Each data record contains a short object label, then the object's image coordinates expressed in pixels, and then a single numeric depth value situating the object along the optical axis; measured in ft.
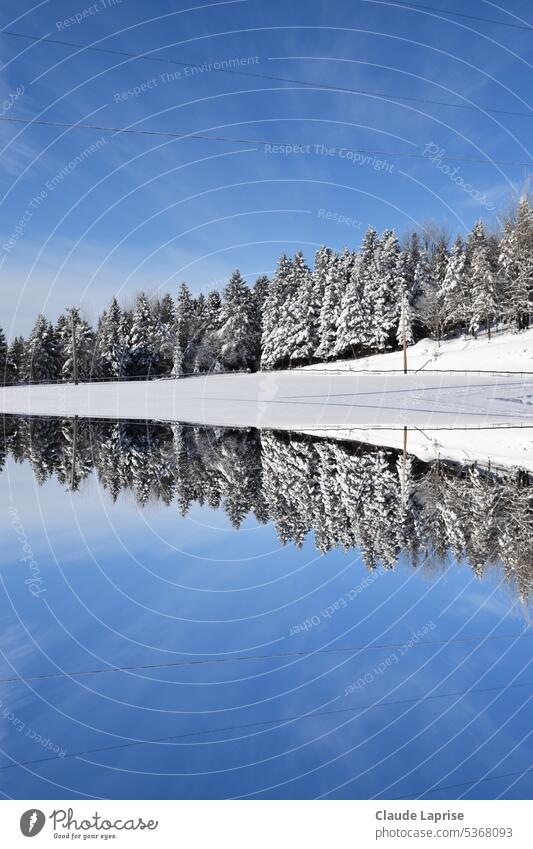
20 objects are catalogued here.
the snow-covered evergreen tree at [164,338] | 228.22
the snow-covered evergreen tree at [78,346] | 232.53
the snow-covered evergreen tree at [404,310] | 194.08
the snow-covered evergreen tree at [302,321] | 210.18
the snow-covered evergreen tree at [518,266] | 188.44
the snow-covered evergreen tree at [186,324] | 225.56
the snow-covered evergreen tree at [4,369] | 266.36
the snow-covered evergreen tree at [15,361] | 265.95
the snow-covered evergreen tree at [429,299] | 210.18
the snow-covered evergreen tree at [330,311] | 208.95
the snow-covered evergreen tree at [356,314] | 203.72
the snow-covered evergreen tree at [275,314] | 211.41
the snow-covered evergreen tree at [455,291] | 205.87
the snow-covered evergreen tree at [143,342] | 224.74
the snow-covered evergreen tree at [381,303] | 204.54
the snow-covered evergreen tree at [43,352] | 238.48
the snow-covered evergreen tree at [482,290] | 196.03
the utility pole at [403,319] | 193.16
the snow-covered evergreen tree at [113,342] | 224.12
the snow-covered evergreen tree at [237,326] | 216.13
